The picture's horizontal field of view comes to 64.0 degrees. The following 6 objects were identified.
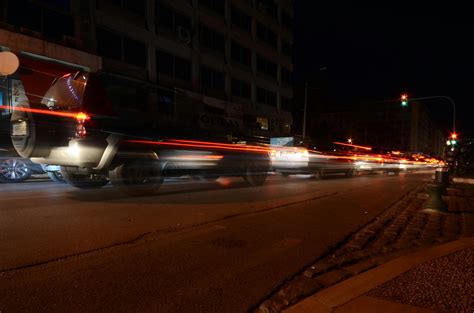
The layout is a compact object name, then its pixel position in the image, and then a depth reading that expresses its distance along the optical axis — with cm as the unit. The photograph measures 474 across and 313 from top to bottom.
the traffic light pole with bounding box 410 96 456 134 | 2991
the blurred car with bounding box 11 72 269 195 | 800
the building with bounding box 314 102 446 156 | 10356
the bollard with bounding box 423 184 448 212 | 904
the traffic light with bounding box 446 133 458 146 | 2202
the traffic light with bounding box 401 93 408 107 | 2556
